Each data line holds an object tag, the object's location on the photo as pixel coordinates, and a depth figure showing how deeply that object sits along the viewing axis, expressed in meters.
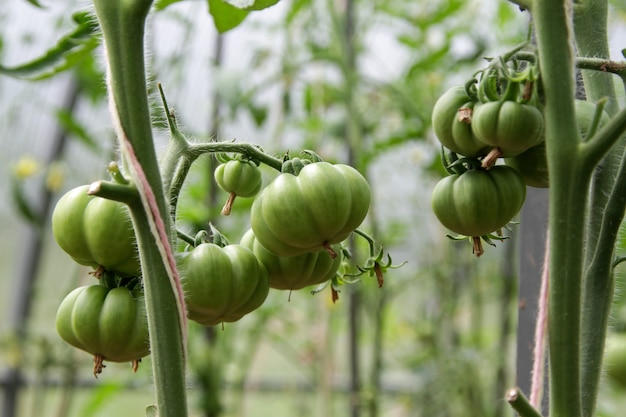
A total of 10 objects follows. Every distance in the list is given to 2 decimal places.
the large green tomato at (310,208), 0.39
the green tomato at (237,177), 0.43
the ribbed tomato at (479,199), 0.37
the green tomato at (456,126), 0.38
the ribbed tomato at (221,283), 0.39
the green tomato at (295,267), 0.43
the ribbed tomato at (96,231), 0.39
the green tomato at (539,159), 0.38
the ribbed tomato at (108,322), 0.39
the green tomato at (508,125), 0.35
